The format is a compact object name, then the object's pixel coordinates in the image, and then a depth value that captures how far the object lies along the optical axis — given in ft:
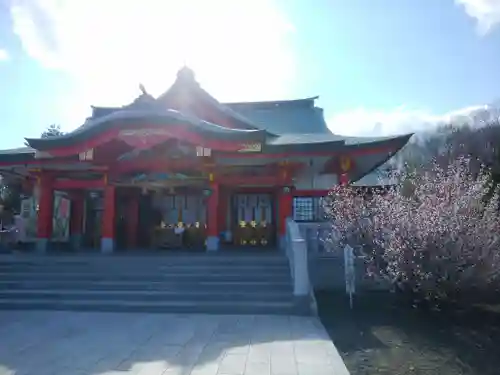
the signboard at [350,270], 27.53
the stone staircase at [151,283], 27.61
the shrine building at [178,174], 39.47
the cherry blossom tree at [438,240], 23.29
